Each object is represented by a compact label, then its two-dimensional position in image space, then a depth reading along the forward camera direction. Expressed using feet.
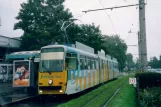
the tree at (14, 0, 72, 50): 143.95
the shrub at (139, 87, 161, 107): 37.09
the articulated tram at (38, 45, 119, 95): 57.67
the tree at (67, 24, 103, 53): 158.10
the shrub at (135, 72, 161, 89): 53.11
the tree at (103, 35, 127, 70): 304.50
